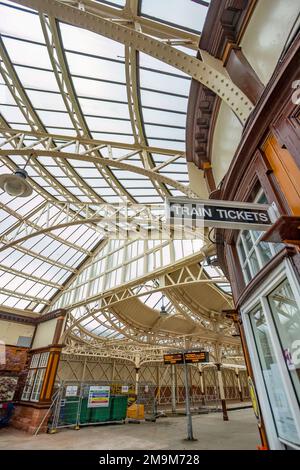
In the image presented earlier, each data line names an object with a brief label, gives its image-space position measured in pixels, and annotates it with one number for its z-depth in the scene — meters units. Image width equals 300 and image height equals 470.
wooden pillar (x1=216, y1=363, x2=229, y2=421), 15.88
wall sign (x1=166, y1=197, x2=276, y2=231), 2.38
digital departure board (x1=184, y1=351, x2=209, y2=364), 10.38
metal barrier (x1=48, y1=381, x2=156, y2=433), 13.44
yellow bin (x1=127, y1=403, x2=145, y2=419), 17.25
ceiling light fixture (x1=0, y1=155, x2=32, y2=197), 6.02
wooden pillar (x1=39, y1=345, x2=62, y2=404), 13.52
